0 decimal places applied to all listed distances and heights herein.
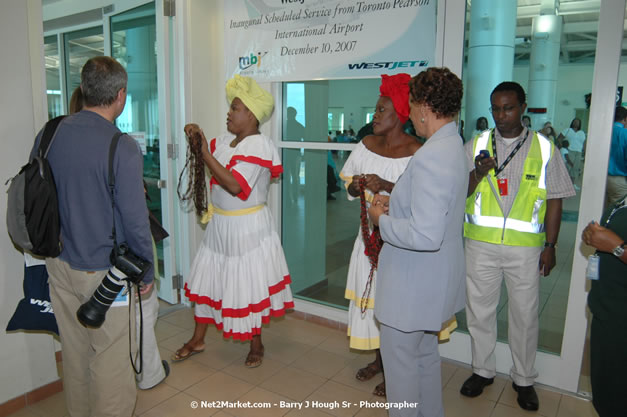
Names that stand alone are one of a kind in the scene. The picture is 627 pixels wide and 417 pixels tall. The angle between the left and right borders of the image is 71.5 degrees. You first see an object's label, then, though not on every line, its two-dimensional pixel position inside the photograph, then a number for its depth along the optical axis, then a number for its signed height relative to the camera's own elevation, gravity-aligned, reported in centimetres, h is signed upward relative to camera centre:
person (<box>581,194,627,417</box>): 161 -62
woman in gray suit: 168 -39
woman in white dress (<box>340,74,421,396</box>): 247 -16
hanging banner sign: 290 +76
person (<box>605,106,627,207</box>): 296 -12
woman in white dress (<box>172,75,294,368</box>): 280 -64
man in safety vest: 247 -44
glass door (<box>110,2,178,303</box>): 392 +34
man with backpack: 176 -36
